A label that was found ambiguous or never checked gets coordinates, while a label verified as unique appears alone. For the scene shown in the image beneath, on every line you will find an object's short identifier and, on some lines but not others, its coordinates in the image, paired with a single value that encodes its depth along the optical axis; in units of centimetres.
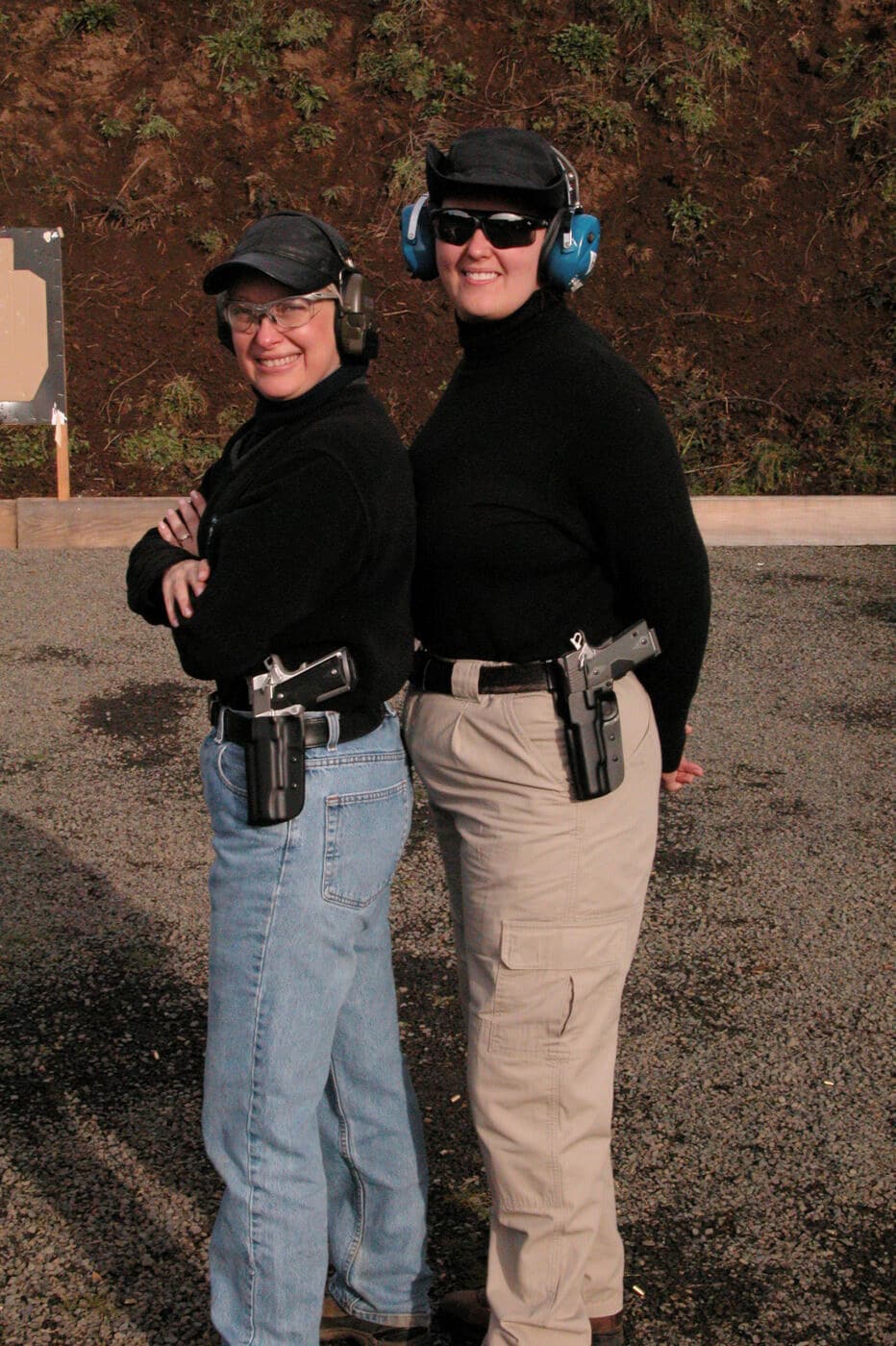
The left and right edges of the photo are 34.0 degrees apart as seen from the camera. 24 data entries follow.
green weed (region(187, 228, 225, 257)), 1215
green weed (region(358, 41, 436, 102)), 1307
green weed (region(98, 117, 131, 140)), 1270
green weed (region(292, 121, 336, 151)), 1284
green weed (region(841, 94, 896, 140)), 1280
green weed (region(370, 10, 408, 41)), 1330
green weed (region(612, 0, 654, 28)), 1337
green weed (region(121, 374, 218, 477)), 1089
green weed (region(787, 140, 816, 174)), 1279
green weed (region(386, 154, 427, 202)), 1242
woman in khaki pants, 243
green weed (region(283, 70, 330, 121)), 1295
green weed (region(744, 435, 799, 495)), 1099
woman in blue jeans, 229
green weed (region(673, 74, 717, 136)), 1295
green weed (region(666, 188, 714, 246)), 1245
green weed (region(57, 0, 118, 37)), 1323
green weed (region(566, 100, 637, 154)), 1285
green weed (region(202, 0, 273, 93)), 1316
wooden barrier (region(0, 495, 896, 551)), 956
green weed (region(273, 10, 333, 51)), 1322
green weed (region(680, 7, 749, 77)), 1326
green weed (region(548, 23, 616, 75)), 1316
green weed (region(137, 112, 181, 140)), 1266
